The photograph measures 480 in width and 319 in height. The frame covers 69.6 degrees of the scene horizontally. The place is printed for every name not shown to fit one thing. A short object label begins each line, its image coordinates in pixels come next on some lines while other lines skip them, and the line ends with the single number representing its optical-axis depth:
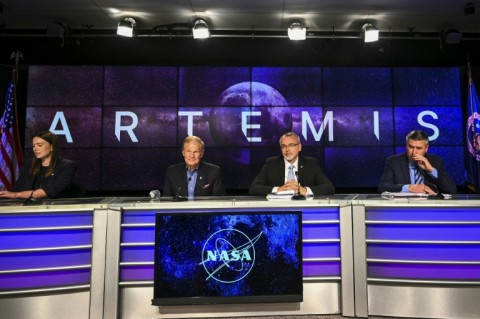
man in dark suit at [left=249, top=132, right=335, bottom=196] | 3.09
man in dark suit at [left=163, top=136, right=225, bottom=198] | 3.10
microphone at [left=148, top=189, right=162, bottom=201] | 2.48
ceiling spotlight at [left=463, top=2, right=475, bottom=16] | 4.27
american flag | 4.59
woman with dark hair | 2.88
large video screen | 5.09
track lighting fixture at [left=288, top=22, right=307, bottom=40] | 4.66
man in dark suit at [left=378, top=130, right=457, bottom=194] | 2.92
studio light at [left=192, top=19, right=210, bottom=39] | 4.57
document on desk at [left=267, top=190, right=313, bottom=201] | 2.42
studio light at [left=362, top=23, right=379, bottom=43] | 4.64
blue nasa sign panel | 2.19
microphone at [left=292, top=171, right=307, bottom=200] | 2.41
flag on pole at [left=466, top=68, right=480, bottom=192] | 5.01
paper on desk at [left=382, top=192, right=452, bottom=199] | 2.42
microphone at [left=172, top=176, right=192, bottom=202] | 2.37
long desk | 2.15
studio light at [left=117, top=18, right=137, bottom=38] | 4.53
